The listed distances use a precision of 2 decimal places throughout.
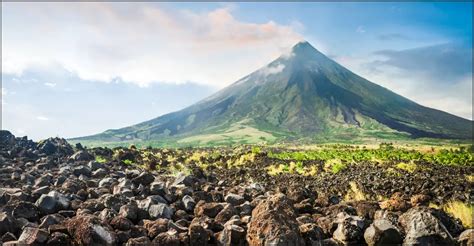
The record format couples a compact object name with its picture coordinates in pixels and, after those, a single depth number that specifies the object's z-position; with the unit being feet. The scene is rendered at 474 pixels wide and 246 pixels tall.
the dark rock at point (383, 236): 30.07
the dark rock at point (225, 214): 33.65
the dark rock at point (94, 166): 59.99
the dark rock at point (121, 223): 30.55
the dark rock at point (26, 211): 33.20
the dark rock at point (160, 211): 34.14
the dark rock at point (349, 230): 30.89
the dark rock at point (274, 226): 27.25
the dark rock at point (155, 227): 30.04
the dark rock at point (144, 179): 46.47
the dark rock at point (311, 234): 29.60
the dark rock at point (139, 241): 27.84
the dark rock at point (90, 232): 28.22
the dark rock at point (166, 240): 28.71
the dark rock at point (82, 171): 55.21
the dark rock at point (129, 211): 33.30
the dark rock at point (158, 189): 41.06
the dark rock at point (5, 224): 29.93
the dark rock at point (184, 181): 47.67
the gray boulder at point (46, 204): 34.76
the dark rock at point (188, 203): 37.86
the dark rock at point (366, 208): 36.23
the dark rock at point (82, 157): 79.67
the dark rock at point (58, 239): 27.71
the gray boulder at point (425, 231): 29.43
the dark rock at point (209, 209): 35.46
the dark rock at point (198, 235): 29.63
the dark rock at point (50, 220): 30.35
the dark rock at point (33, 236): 27.32
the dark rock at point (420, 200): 42.52
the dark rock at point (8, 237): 28.04
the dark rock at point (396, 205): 37.83
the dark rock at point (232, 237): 29.88
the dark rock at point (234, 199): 39.32
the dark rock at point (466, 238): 30.01
